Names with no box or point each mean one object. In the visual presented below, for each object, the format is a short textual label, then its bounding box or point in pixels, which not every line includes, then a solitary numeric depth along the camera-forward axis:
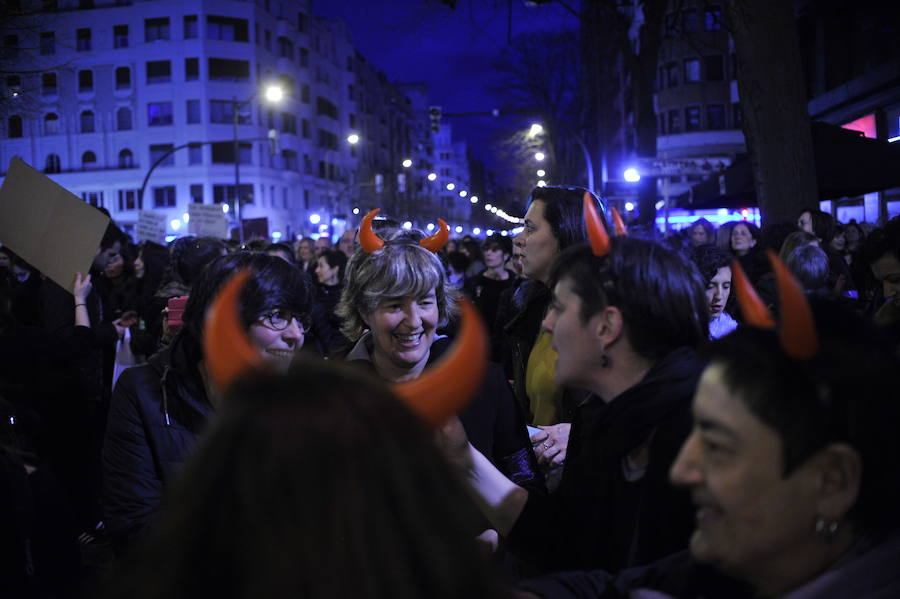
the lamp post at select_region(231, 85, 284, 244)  27.86
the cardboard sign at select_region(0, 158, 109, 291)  4.91
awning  8.98
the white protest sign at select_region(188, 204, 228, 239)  16.86
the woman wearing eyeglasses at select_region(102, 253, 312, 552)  2.88
